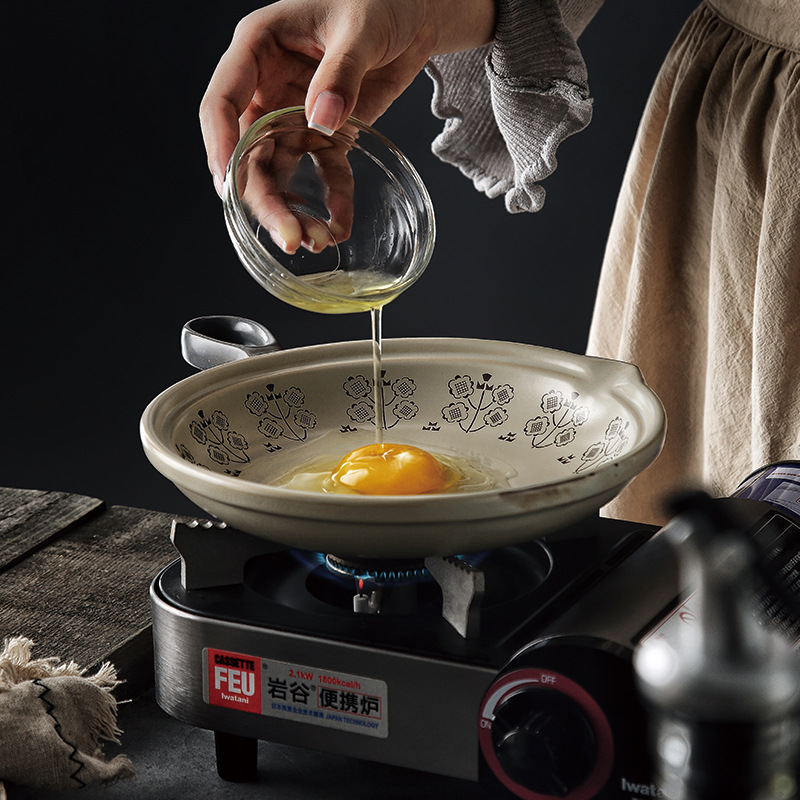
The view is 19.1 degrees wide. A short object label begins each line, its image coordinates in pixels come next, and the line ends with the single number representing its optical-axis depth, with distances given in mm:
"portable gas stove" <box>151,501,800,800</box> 912
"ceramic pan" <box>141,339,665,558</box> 963
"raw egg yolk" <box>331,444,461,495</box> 1056
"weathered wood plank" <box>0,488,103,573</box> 1222
